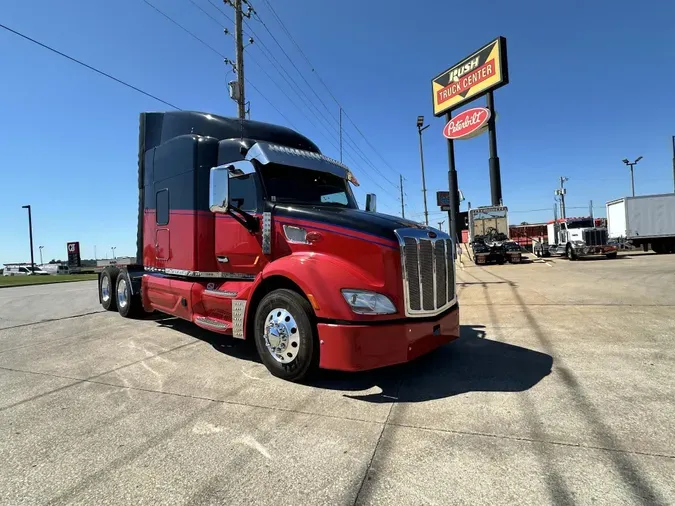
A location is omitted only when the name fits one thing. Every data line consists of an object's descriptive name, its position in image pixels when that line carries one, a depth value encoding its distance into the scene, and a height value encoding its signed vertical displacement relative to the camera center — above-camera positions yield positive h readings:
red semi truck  3.85 +0.10
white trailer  24.39 +1.75
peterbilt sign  24.64 +8.41
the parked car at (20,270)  56.00 +0.50
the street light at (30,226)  46.12 +5.35
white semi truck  22.88 +0.69
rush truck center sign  23.48 +11.22
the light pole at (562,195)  66.21 +9.38
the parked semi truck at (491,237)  22.11 +1.07
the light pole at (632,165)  47.01 +9.76
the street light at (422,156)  31.69 +8.75
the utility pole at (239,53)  13.69 +7.33
